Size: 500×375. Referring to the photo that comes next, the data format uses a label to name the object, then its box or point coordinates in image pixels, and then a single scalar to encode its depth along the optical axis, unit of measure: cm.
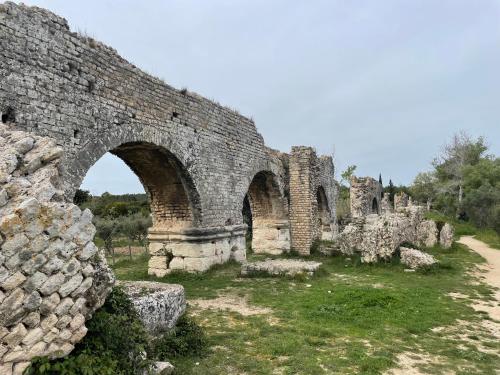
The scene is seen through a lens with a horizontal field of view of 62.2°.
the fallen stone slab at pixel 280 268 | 1019
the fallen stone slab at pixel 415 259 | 1102
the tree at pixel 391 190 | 5073
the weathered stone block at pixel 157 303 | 479
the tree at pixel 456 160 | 3719
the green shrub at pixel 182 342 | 475
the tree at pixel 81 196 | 2174
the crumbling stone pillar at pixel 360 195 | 2225
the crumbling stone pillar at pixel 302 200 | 1570
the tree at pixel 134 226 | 1920
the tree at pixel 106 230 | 1747
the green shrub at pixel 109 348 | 327
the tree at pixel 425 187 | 4206
